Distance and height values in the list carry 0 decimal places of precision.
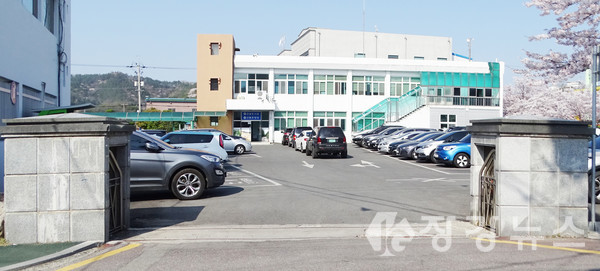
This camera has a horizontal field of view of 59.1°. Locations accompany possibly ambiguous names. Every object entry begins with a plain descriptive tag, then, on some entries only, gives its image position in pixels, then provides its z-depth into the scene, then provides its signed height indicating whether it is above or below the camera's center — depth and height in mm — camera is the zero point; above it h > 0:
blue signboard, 50312 +1436
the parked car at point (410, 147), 26359 -737
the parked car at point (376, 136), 35625 -275
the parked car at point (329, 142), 28531 -561
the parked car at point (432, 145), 24234 -572
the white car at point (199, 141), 21203 -425
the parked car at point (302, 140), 33250 -545
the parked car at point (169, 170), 12703 -962
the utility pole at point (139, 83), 66581 +6325
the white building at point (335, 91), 48375 +4010
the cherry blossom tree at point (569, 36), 23953 +4594
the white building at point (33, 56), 16125 +2727
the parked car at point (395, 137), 31603 -292
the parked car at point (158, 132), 26438 -92
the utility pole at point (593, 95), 8595 +641
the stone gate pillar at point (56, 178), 7773 -724
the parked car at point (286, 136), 43219 -392
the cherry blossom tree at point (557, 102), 27562 +1725
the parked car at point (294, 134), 38156 -194
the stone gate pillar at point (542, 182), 8312 -759
